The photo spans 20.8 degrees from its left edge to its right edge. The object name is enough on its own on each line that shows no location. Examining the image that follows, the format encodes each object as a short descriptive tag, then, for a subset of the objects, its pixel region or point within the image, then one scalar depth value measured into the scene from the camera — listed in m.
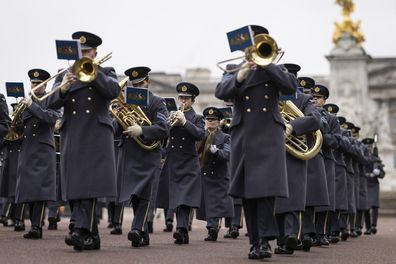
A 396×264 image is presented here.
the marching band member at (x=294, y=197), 12.68
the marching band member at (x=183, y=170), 15.34
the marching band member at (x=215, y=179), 17.39
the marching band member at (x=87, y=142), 11.93
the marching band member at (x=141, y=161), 13.12
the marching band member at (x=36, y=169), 14.80
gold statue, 78.11
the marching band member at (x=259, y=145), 11.41
